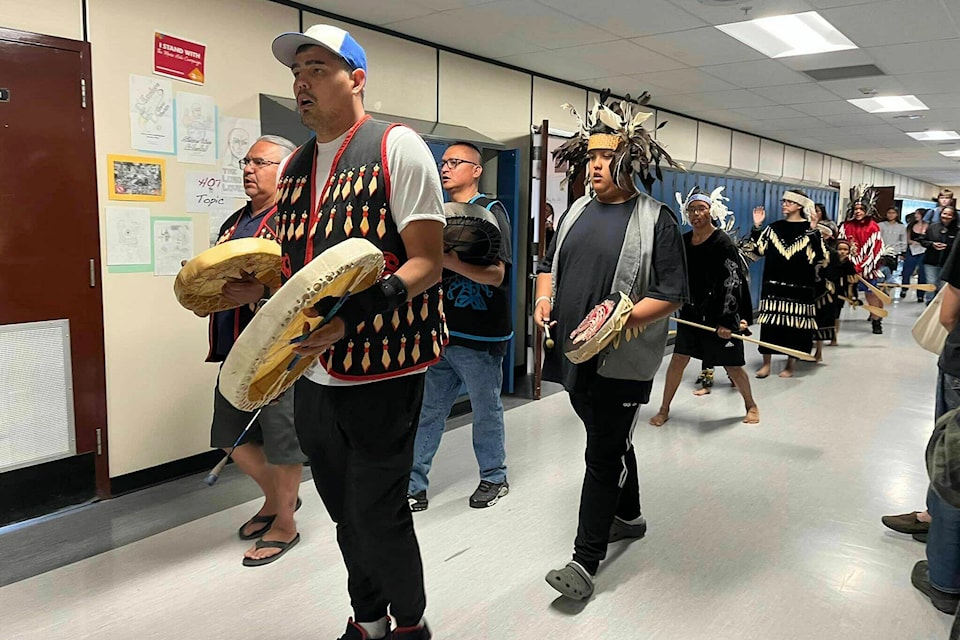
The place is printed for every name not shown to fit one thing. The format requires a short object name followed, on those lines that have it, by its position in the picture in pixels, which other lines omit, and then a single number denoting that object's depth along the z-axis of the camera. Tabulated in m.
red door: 2.79
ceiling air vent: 5.43
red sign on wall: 3.22
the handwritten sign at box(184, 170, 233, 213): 3.43
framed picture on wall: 3.12
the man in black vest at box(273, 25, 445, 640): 1.54
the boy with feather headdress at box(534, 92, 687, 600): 2.24
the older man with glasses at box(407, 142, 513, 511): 2.91
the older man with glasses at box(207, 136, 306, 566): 2.53
